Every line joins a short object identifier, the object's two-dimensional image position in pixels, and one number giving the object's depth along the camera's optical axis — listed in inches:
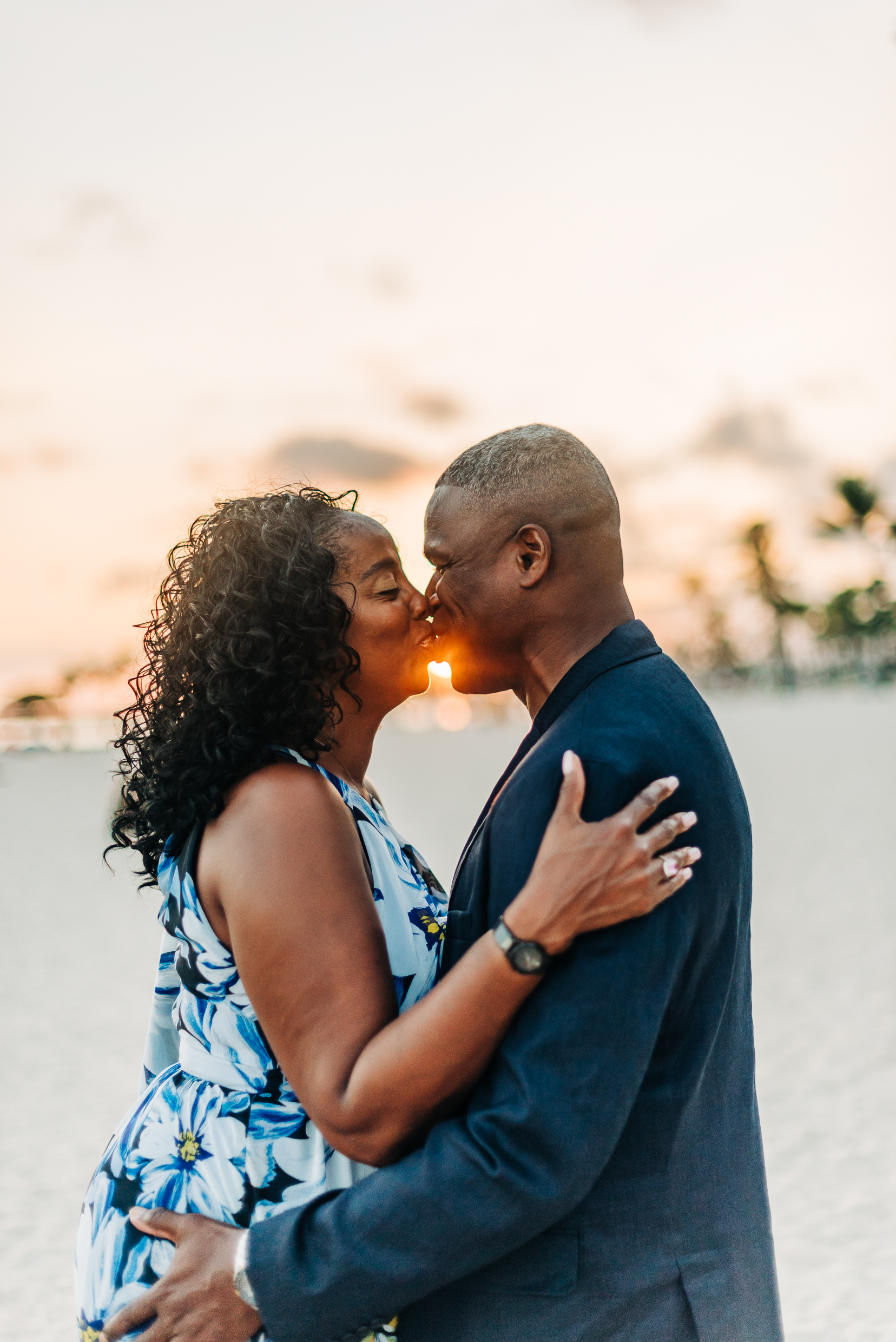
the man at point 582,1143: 68.7
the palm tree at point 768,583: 3390.7
